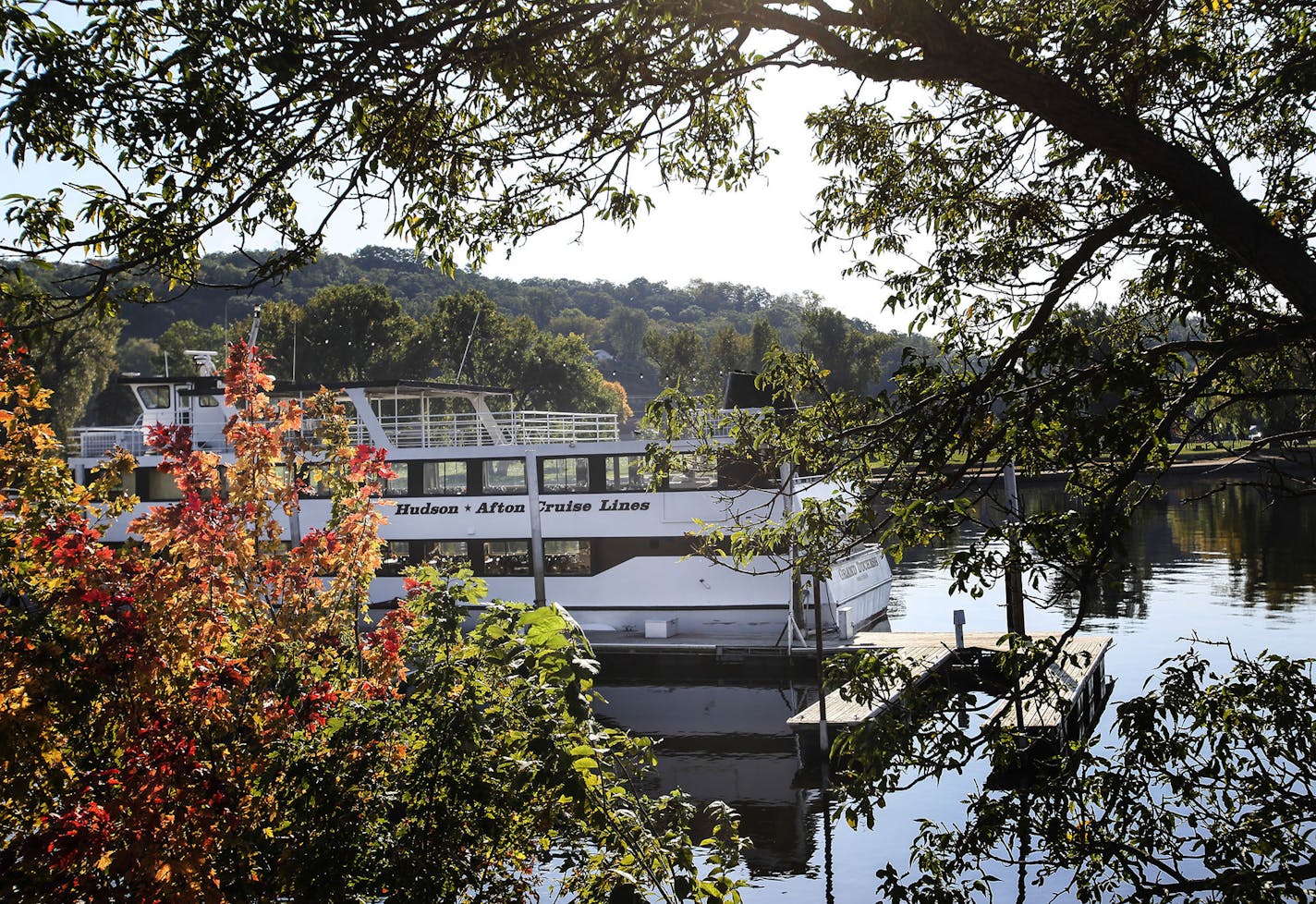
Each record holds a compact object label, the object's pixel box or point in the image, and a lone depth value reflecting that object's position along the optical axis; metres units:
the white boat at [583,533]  22.91
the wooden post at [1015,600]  18.22
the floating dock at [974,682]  17.02
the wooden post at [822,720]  16.78
